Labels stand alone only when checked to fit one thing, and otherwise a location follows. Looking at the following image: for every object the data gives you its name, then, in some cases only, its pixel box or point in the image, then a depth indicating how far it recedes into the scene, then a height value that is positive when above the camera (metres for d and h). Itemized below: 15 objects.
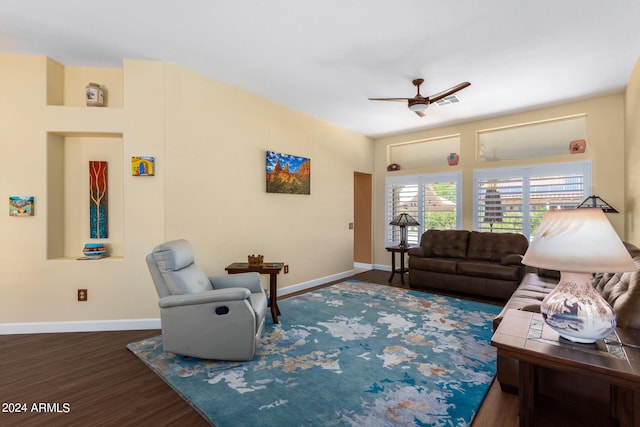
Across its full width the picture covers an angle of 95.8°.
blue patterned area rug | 1.85 -1.27
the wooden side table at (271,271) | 3.36 -0.70
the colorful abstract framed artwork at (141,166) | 3.19 +0.51
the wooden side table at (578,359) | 1.30 -0.70
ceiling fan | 3.31 +1.33
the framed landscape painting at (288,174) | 4.37 +0.63
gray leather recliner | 2.38 -0.87
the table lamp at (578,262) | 1.38 -0.24
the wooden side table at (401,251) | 5.29 -0.70
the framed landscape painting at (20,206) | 3.04 +0.06
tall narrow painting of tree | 3.38 +0.18
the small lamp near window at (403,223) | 5.42 -0.18
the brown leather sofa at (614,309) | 1.72 -0.66
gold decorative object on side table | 3.62 -0.60
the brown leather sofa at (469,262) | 4.21 -0.77
